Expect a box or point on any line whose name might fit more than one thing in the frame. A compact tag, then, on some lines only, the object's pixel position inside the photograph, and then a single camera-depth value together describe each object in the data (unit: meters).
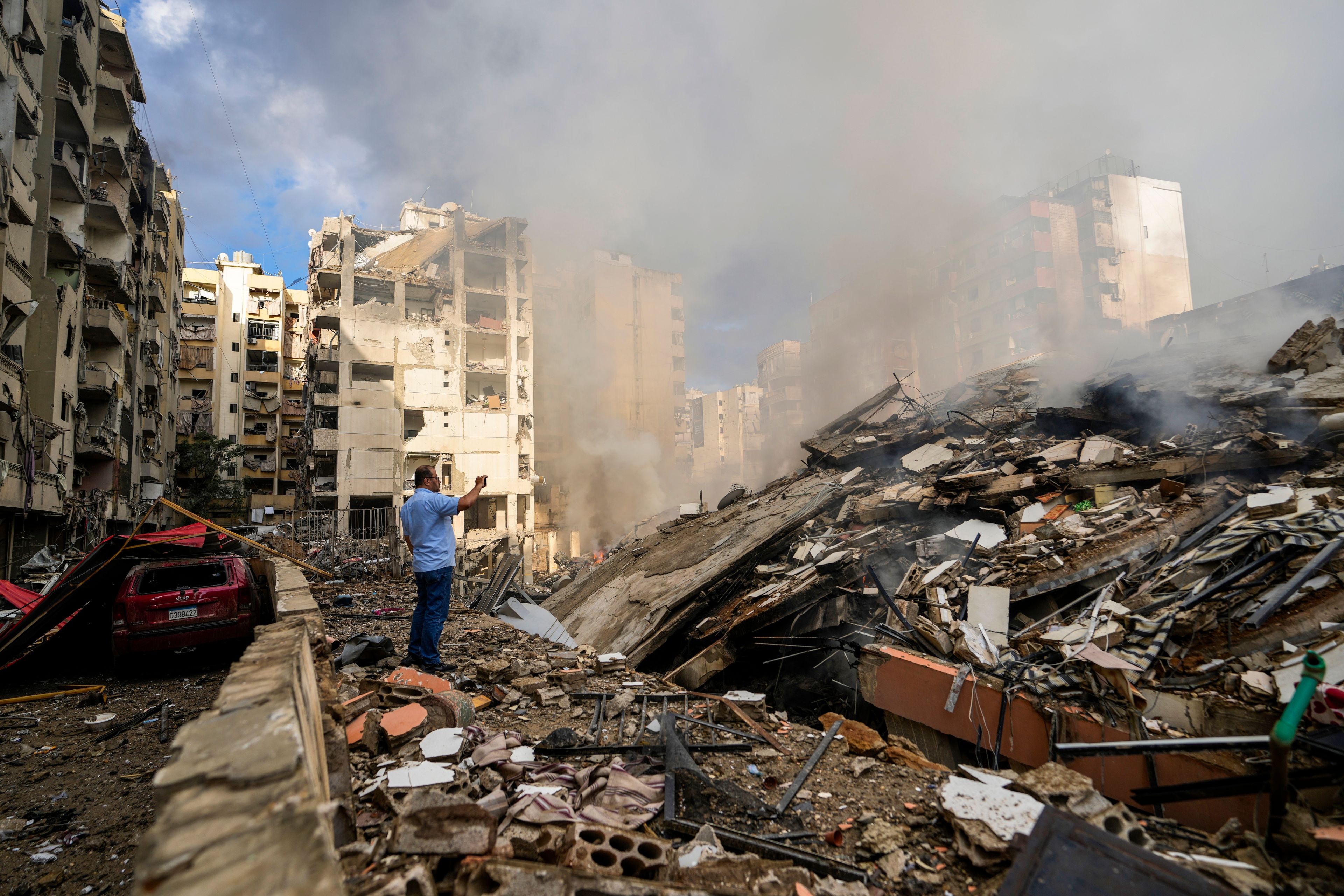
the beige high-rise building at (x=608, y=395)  36.38
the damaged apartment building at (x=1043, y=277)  37.41
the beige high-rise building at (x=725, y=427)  77.81
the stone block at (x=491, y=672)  4.60
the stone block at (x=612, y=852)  2.04
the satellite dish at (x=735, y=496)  12.23
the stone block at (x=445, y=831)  2.03
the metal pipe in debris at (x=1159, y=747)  2.93
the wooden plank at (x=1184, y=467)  6.32
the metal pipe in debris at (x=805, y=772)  2.82
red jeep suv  5.77
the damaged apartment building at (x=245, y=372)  42.44
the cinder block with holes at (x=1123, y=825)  2.28
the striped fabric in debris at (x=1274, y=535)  4.47
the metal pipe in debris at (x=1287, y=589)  4.01
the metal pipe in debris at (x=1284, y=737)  2.19
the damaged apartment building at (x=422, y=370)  28.34
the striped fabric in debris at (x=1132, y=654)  4.20
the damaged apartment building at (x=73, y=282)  13.84
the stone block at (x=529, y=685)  4.30
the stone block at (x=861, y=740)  3.55
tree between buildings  32.06
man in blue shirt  4.77
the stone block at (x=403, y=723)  3.20
